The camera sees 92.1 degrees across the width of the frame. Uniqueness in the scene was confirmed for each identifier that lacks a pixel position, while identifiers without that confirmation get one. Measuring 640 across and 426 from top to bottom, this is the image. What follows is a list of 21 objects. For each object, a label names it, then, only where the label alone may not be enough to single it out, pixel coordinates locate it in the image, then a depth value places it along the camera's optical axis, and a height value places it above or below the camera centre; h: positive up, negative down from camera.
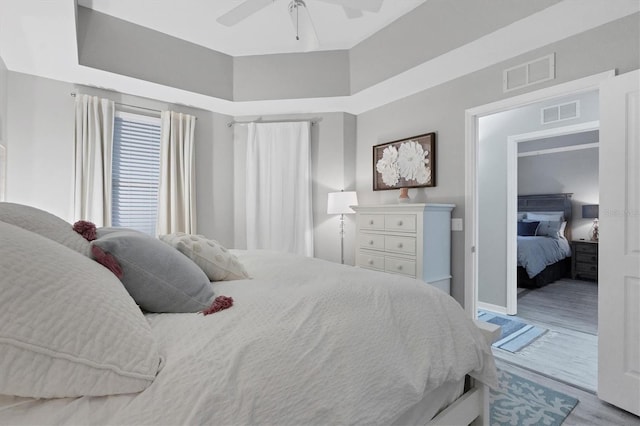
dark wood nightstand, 5.23 -0.79
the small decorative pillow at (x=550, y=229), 5.76 -0.28
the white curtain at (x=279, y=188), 3.89 +0.30
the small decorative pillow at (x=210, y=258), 1.46 -0.22
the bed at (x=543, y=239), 4.71 -0.43
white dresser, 2.63 -0.25
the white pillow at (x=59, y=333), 0.59 -0.25
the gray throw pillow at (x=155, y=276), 1.00 -0.22
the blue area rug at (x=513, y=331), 2.81 -1.19
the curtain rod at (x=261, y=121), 3.94 +1.16
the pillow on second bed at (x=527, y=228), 6.09 -0.29
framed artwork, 3.07 +0.54
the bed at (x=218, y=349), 0.62 -0.36
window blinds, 3.32 +0.44
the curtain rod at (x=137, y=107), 3.28 +1.14
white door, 1.82 -0.18
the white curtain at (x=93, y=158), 3.03 +0.53
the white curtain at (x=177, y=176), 3.47 +0.41
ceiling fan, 1.98 +1.34
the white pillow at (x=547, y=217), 6.02 -0.06
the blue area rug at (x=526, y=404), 1.78 -1.19
